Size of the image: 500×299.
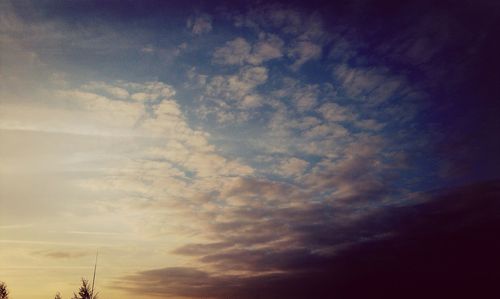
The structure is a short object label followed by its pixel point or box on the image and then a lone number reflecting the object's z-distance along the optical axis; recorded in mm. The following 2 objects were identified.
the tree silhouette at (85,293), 28094
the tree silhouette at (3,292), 31648
